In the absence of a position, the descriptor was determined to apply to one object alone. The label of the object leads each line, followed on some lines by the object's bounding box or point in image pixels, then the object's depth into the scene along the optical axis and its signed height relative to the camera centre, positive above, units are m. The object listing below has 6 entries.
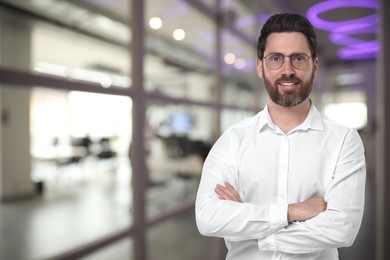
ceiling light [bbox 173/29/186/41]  3.86 +1.15
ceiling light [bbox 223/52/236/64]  2.73 +0.62
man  0.76 -0.15
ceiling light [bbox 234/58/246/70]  2.53 +0.52
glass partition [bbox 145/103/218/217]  3.24 -0.33
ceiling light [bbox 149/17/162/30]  2.88 +0.94
